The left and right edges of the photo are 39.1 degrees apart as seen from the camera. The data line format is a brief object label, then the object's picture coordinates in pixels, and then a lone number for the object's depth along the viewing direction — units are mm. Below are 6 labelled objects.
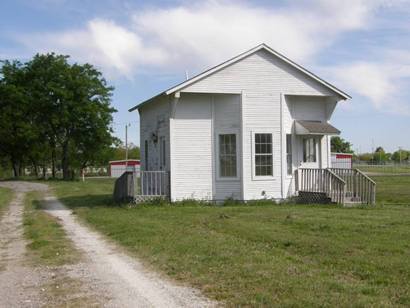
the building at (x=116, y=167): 82250
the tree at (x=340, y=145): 110162
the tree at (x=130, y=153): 107125
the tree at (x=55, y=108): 58688
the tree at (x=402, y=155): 148625
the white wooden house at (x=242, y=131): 21578
